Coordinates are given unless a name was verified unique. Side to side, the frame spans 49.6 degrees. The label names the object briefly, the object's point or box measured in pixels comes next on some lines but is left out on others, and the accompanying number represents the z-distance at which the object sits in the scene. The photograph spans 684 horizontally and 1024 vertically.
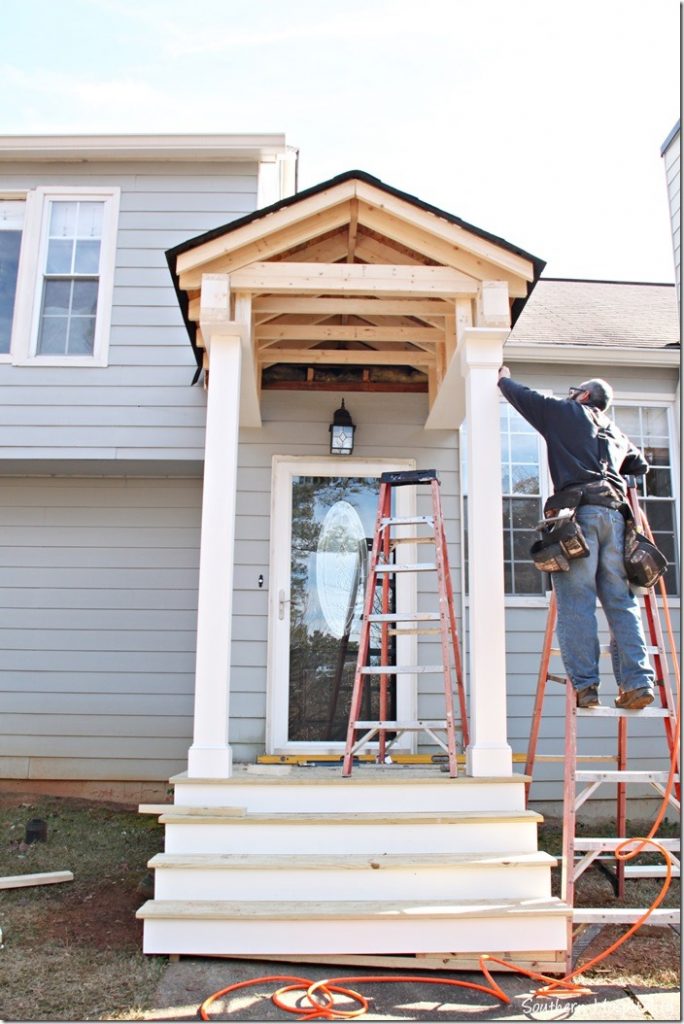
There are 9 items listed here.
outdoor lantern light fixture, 5.07
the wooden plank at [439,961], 2.82
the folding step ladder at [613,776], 2.90
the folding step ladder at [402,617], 3.46
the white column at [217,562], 3.36
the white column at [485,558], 3.40
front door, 4.95
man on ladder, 3.06
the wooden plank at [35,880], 3.70
